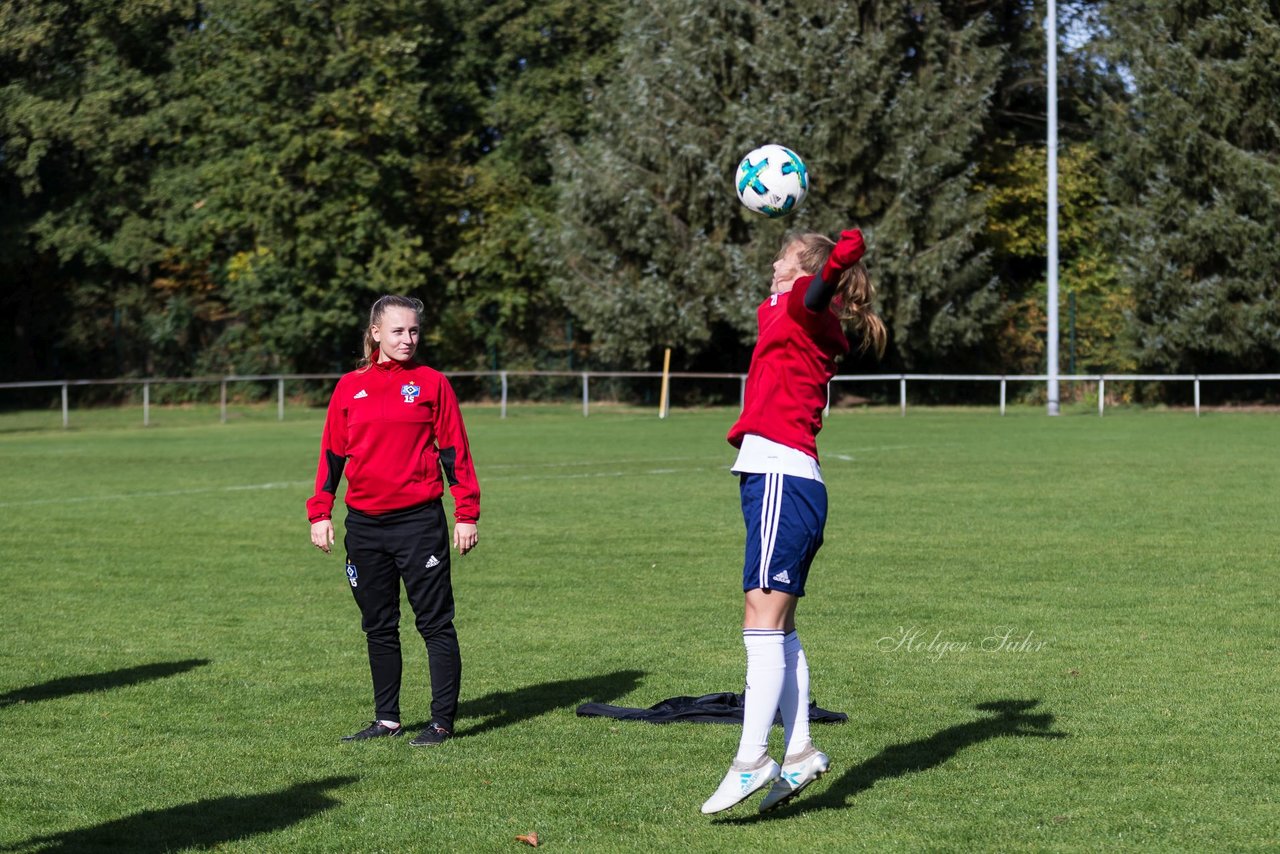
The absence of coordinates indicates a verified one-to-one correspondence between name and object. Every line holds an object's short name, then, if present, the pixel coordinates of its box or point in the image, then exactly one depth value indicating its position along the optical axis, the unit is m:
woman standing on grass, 6.78
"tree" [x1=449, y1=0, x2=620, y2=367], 45.38
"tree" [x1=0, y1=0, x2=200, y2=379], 46.16
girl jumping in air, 5.52
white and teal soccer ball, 6.58
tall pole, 35.59
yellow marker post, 36.59
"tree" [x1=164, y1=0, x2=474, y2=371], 43.31
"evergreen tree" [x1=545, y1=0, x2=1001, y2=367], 38.66
